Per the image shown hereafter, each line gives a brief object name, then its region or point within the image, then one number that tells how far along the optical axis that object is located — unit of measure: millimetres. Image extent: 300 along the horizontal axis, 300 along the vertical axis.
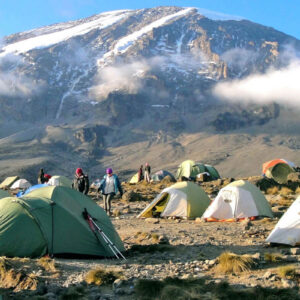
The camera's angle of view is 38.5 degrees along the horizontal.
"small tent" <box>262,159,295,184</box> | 38312
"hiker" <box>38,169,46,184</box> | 22017
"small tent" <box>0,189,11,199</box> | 15992
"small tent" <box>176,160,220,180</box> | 45156
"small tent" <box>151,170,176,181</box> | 48781
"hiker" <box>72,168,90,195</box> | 16922
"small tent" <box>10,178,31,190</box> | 49675
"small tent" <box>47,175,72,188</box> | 32144
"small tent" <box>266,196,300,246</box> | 10325
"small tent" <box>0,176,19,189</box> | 52359
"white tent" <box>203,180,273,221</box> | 16078
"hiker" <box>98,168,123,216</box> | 17016
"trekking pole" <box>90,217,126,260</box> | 10102
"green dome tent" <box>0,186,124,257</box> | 9547
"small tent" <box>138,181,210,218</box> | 17188
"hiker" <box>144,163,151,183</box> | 37059
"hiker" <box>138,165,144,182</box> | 41066
